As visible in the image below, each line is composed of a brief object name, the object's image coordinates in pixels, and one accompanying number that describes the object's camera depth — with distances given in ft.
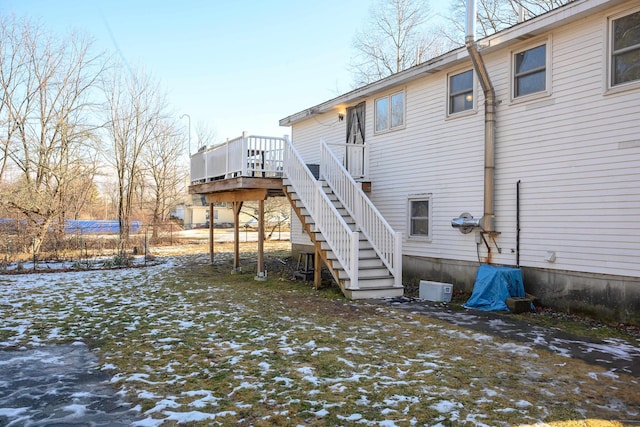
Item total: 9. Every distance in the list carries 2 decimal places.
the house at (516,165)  22.31
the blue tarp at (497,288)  25.72
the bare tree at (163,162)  89.22
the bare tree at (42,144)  51.67
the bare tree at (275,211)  101.38
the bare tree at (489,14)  57.62
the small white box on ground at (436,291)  28.68
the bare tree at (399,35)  77.77
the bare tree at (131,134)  75.56
